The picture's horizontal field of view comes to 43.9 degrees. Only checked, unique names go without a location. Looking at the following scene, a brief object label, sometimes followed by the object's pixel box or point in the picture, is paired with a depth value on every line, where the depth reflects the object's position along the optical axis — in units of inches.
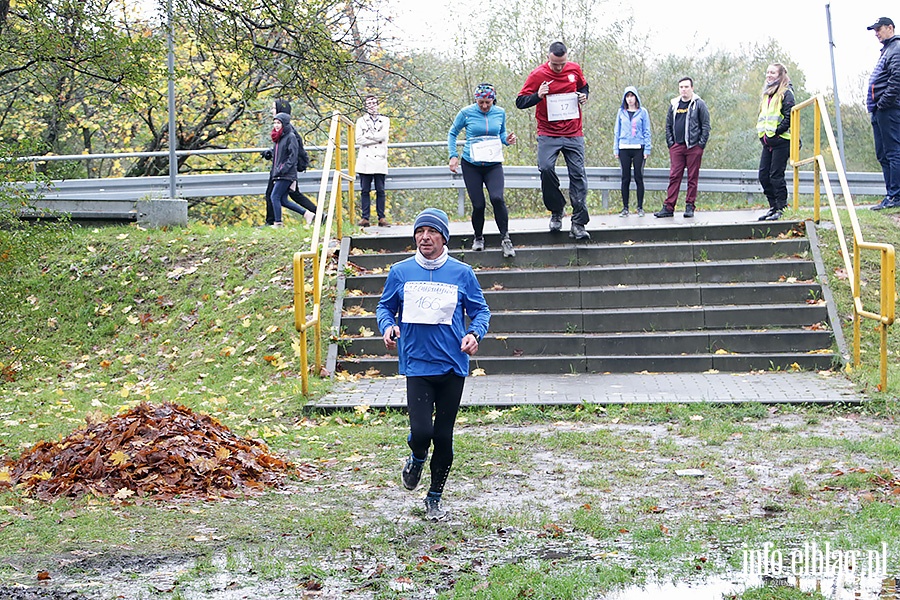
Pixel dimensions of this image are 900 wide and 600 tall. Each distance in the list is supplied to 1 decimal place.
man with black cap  569.6
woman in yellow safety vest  584.7
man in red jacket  530.9
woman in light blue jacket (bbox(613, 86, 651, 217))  652.1
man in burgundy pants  613.6
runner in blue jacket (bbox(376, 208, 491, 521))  271.1
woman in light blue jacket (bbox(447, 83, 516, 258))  522.3
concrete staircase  484.1
